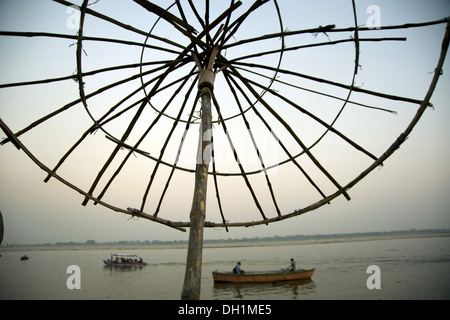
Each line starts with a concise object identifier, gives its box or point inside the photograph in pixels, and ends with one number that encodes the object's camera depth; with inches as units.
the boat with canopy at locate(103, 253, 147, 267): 1793.8
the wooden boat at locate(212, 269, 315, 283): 973.8
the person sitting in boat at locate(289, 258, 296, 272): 1022.9
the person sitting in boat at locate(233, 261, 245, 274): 999.6
